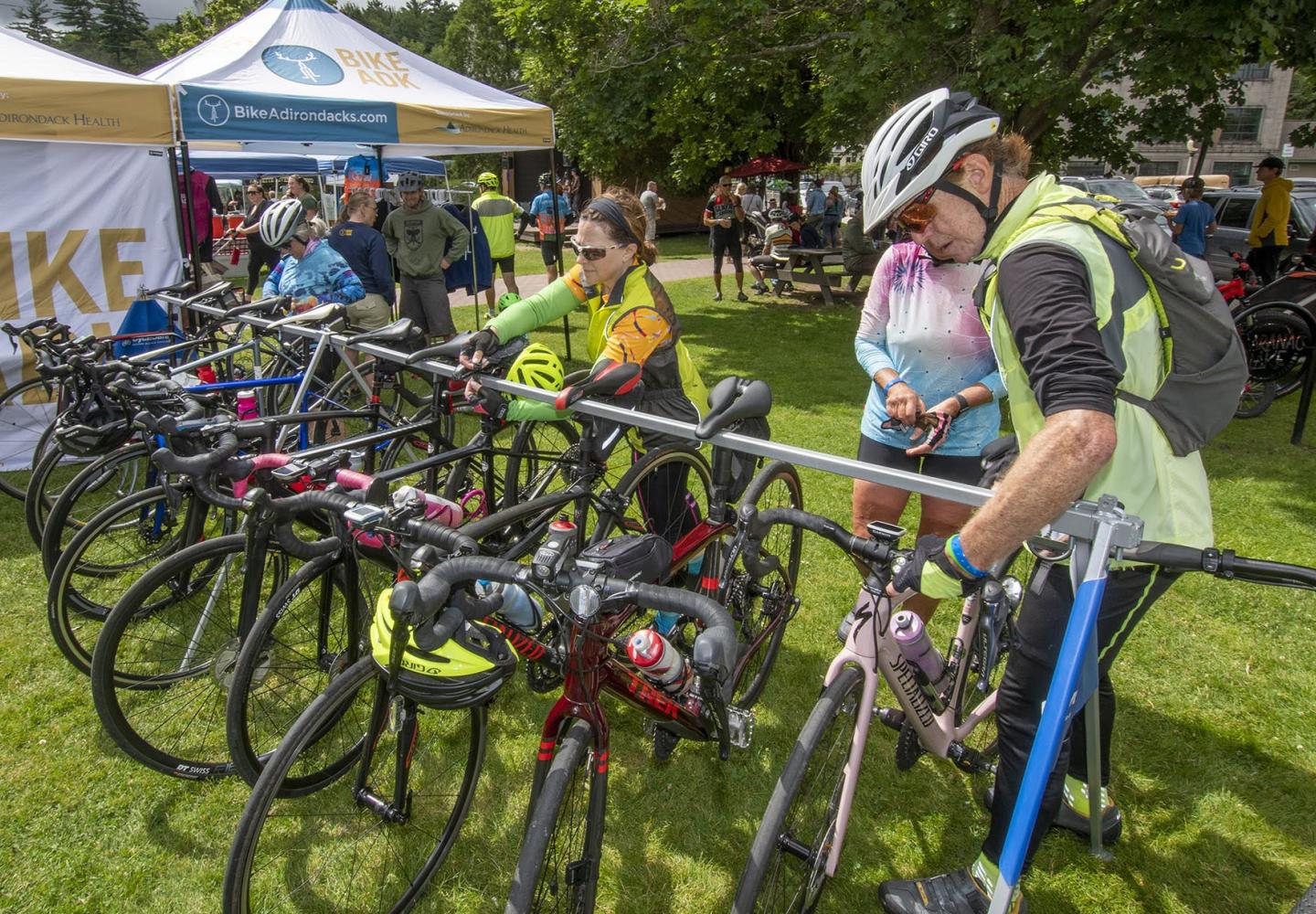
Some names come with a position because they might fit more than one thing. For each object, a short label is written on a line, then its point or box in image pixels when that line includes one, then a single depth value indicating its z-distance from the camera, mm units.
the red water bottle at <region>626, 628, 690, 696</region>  1858
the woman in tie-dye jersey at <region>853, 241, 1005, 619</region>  2945
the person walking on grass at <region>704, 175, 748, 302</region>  13688
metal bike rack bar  1479
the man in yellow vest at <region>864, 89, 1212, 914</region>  1604
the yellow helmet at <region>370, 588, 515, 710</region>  1746
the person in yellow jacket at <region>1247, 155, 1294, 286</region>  11289
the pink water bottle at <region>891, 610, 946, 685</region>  2311
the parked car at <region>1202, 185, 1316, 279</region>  12492
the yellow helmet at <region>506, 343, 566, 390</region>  3043
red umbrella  23203
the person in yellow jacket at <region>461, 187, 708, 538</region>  3193
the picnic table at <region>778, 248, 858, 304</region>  13969
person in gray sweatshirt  8555
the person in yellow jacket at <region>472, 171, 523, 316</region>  11133
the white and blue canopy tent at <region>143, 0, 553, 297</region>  6730
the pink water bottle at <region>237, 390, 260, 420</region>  3733
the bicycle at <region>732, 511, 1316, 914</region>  1981
